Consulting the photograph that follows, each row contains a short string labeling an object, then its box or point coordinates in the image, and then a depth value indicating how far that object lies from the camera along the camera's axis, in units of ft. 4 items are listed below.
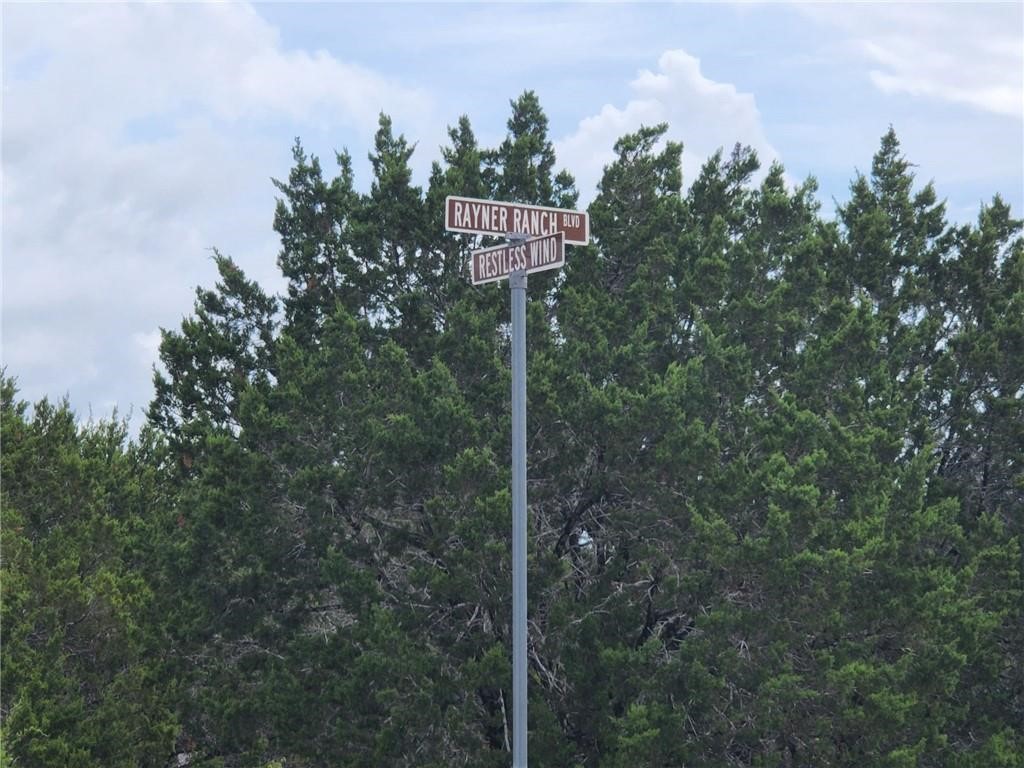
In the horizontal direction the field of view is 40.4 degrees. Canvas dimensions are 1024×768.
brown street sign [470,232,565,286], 41.32
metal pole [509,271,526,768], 40.88
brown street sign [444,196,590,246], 42.09
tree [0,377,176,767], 100.68
